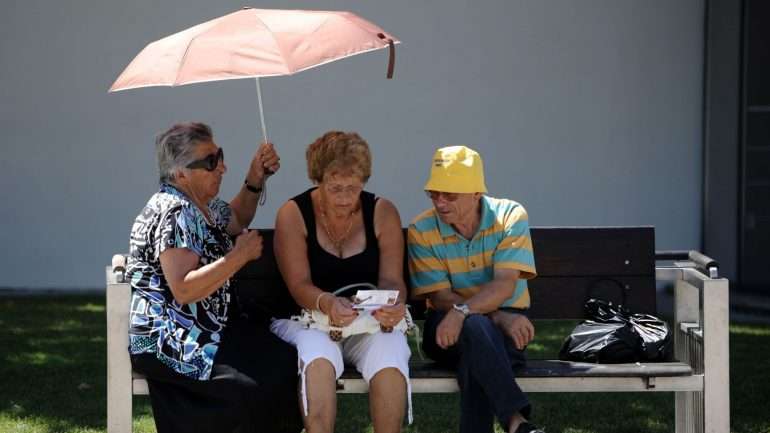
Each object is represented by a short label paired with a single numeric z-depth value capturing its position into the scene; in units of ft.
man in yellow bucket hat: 30.68
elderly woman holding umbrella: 29.96
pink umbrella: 29.66
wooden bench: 30.86
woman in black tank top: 30.25
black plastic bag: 32.14
